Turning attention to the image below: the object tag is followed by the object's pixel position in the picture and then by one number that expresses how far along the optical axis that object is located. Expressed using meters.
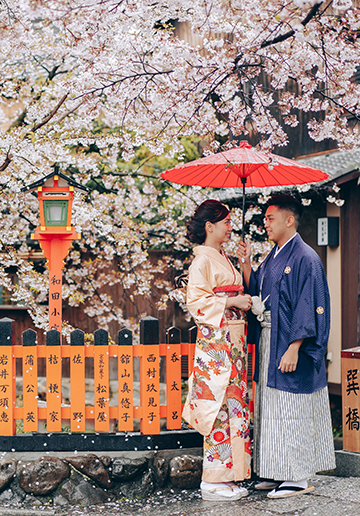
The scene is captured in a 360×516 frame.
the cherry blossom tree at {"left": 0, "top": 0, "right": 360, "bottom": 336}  4.18
